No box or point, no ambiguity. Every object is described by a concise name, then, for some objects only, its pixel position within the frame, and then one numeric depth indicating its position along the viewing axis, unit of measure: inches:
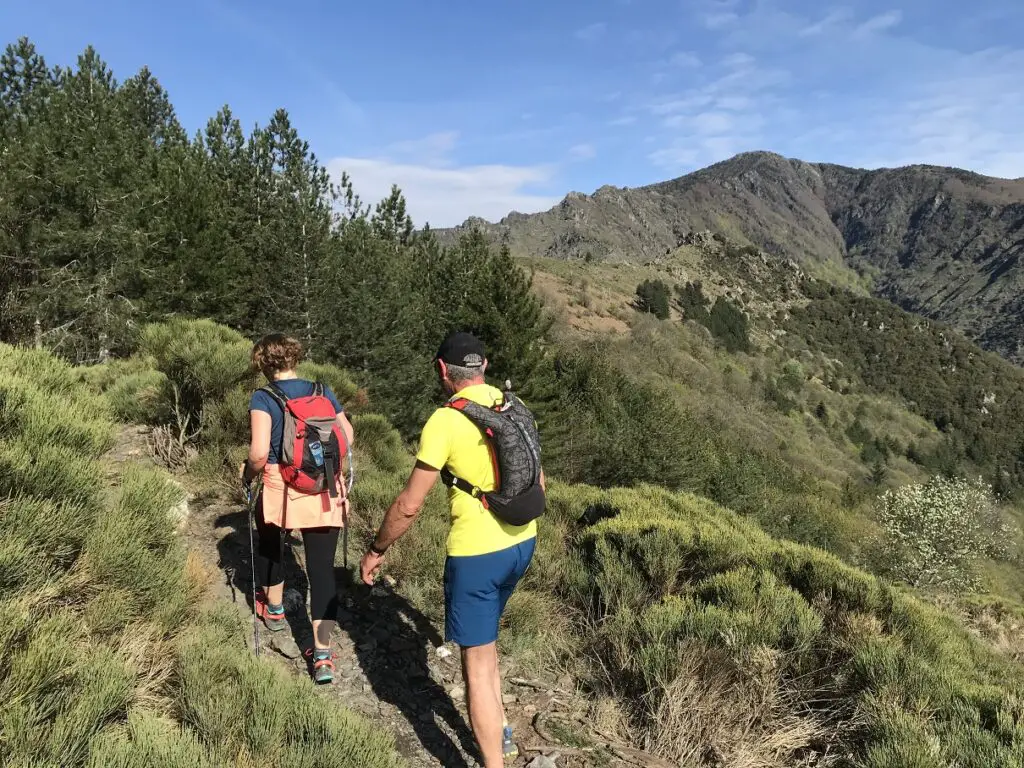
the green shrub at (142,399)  241.6
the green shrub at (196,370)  226.8
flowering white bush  1128.2
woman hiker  118.4
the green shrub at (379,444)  263.4
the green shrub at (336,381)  274.2
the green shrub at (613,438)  1163.3
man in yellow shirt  94.0
